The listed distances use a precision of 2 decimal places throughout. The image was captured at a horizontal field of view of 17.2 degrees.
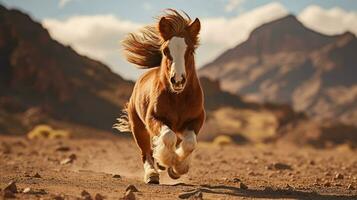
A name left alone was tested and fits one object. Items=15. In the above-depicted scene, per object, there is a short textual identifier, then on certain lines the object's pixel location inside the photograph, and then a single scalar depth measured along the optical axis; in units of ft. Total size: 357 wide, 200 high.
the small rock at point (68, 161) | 93.36
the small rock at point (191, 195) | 42.52
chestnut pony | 52.29
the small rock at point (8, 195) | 38.29
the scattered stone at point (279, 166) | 88.96
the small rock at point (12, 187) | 40.95
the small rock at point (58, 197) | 37.47
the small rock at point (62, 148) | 142.60
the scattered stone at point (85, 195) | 38.00
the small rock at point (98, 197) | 38.19
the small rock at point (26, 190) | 41.50
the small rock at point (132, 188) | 45.80
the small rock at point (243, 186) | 54.60
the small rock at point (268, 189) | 51.58
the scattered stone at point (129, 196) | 39.11
